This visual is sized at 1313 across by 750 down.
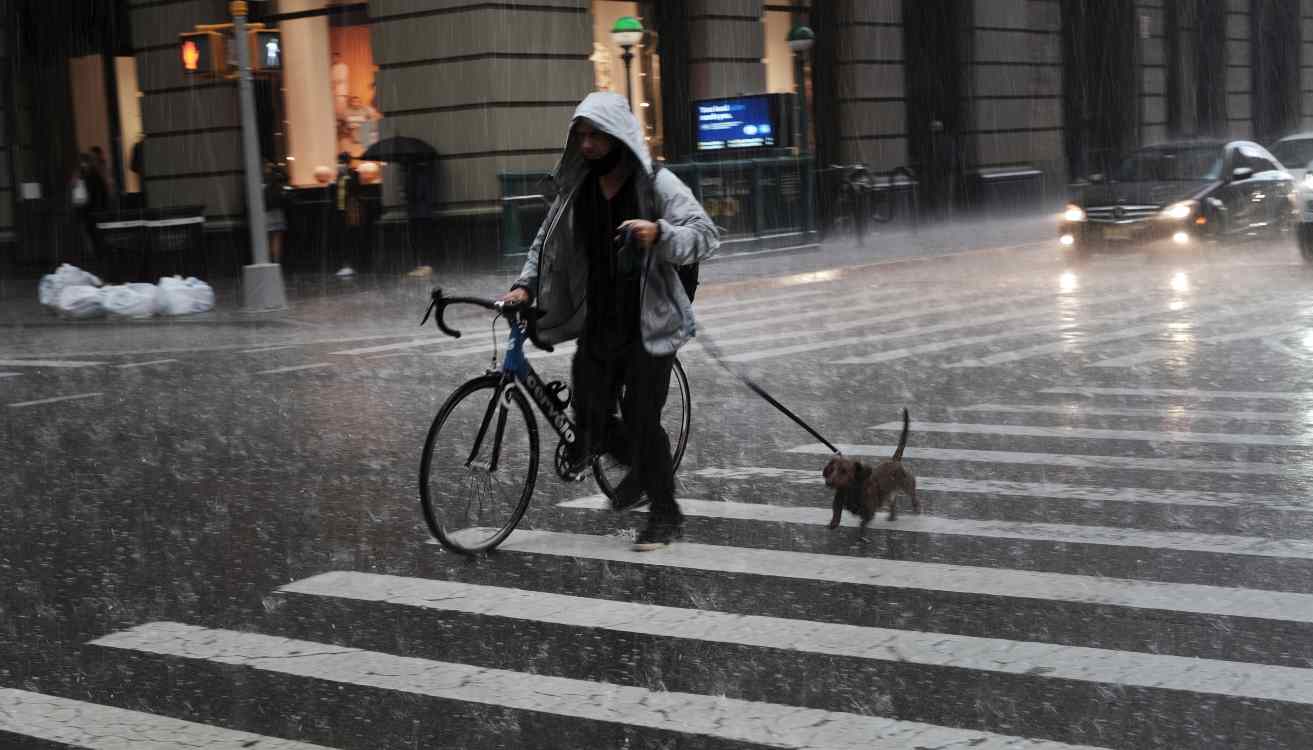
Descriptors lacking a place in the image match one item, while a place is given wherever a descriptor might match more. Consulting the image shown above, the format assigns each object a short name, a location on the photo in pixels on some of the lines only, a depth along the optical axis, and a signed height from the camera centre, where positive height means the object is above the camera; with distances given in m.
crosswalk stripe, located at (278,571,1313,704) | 4.40 -1.39
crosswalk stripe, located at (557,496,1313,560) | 5.96 -1.39
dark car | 20.16 -0.27
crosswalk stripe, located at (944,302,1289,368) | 11.84 -1.26
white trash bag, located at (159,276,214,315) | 18.52 -0.78
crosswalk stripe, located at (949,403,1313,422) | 8.89 -1.36
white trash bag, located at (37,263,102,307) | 19.03 -0.55
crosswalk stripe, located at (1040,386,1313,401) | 9.58 -1.34
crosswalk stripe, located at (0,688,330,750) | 4.14 -1.35
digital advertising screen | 24.95 +1.27
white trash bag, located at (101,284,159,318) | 18.41 -0.80
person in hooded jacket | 6.04 -0.33
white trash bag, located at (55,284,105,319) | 18.53 -0.79
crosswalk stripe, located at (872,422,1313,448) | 8.18 -1.36
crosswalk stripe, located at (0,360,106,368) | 14.08 -1.13
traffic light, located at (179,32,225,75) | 18.53 +2.10
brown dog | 6.39 -1.19
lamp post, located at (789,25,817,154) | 27.06 +2.73
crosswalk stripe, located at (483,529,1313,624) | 5.19 -1.39
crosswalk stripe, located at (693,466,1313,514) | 6.73 -1.39
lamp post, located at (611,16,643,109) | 24.67 +2.77
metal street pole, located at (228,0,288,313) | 18.36 -0.07
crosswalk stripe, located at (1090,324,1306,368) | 11.37 -1.29
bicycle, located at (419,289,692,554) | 6.07 -0.93
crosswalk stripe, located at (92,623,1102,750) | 4.02 -1.37
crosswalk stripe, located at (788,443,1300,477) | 7.48 -1.38
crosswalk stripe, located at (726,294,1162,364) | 12.53 -1.24
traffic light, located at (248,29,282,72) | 18.44 +2.10
